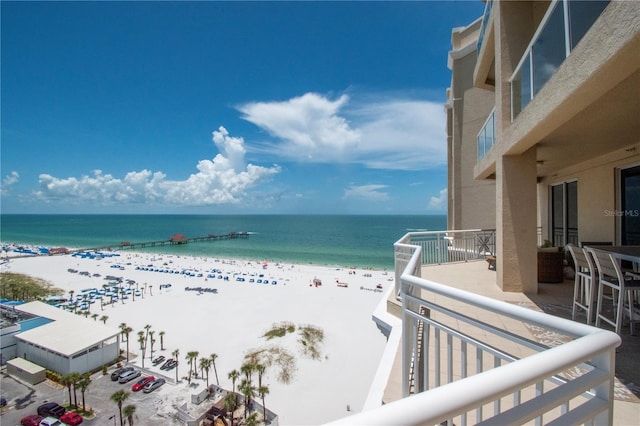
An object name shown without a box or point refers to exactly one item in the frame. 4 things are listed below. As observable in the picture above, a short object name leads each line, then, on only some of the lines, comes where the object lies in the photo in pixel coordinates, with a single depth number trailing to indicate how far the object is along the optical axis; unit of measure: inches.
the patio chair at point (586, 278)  151.9
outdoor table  178.6
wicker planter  254.2
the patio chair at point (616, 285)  134.5
